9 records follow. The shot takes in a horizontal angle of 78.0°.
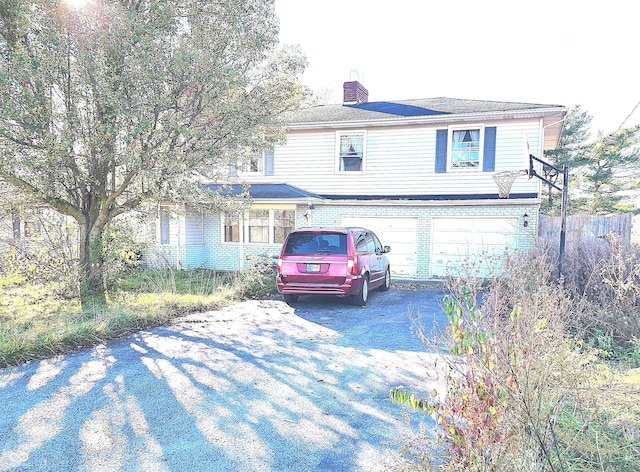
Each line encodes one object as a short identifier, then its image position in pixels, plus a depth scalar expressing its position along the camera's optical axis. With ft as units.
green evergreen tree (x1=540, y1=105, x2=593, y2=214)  82.02
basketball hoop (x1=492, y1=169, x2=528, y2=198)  31.94
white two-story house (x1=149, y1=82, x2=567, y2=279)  41.47
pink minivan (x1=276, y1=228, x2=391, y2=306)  27.63
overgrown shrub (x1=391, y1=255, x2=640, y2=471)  7.40
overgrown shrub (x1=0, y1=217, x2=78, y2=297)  26.96
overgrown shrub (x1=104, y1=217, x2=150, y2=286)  29.14
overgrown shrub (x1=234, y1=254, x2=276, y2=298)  32.83
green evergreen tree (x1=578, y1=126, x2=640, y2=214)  77.61
